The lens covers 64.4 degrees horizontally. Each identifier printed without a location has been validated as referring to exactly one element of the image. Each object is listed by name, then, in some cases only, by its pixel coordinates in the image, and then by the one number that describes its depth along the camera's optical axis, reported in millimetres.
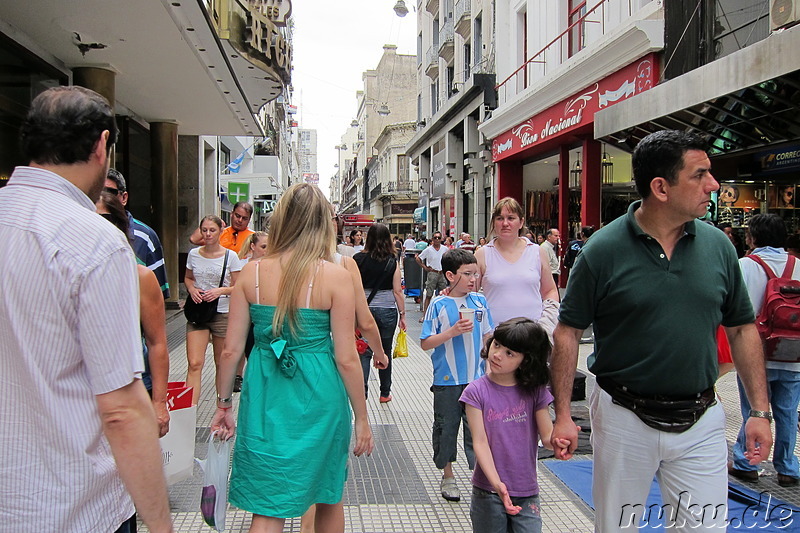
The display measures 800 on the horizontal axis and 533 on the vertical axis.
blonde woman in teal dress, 2641
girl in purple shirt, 2877
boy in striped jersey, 4070
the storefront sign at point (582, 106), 11531
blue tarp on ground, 3838
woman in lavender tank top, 4602
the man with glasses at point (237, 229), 7080
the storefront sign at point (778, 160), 9656
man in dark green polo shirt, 2545
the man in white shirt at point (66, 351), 1503
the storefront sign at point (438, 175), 27578
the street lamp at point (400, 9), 35156
